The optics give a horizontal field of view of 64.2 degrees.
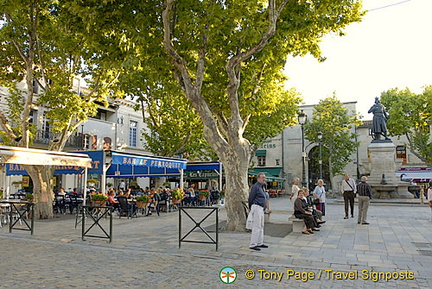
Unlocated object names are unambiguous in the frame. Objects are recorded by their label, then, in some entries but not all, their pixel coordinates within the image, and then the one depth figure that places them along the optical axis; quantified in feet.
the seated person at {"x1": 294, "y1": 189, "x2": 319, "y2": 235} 32.35
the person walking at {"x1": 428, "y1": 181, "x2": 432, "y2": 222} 41.23
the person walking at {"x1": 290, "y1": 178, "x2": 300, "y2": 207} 38.24
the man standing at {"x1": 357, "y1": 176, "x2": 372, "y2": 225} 37.22
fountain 68.54
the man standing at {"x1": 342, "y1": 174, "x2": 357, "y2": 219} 43.06
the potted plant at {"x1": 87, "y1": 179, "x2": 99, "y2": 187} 77.15
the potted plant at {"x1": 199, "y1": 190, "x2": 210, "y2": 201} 66.95
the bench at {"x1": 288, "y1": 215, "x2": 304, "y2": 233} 32.80
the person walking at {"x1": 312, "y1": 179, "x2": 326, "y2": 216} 41.24
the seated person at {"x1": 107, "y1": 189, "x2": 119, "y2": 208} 48.15
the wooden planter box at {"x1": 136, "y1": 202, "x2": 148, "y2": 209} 48.73
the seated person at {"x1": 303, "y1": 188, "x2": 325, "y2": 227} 35.09
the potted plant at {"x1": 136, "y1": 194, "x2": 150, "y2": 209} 48.65
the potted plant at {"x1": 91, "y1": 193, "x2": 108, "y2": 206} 46.55
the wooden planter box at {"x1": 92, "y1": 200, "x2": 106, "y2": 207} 46.90
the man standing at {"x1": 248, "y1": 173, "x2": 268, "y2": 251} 25.58
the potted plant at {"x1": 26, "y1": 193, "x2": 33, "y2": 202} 53.11
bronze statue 75.05
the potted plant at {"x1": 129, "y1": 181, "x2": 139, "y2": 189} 82.99
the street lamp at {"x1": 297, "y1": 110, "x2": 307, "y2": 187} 49.78
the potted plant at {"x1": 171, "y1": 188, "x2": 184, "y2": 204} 57.67
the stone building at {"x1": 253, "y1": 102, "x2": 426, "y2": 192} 130.62
